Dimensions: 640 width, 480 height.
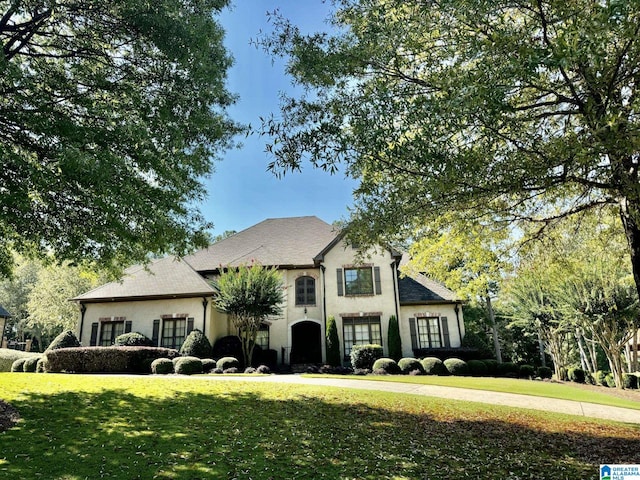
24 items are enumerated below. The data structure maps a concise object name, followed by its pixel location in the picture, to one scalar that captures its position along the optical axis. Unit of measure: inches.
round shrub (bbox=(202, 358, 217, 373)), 652.2
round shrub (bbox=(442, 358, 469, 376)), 676.7
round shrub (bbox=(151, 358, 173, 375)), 603.5
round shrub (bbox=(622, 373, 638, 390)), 693.9
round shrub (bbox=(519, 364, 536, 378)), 737.0
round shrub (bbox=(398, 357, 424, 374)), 674.8
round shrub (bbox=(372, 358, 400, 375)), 672.6
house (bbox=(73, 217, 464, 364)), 819.4
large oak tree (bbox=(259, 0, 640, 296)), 190.5
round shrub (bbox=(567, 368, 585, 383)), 792.3
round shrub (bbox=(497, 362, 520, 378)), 725.3
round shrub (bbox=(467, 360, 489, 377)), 691.4
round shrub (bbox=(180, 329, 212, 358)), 732.0
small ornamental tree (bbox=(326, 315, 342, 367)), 788.0
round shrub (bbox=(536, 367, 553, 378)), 767.1
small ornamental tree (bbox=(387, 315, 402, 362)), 775.7
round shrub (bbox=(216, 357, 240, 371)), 658.8
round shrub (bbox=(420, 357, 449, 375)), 669.9
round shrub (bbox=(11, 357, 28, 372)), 663.1
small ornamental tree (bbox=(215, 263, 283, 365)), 713.6
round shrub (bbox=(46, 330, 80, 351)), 720.3
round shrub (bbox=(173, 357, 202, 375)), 605.9
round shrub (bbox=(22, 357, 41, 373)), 642.2
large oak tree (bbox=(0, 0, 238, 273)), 272.5
